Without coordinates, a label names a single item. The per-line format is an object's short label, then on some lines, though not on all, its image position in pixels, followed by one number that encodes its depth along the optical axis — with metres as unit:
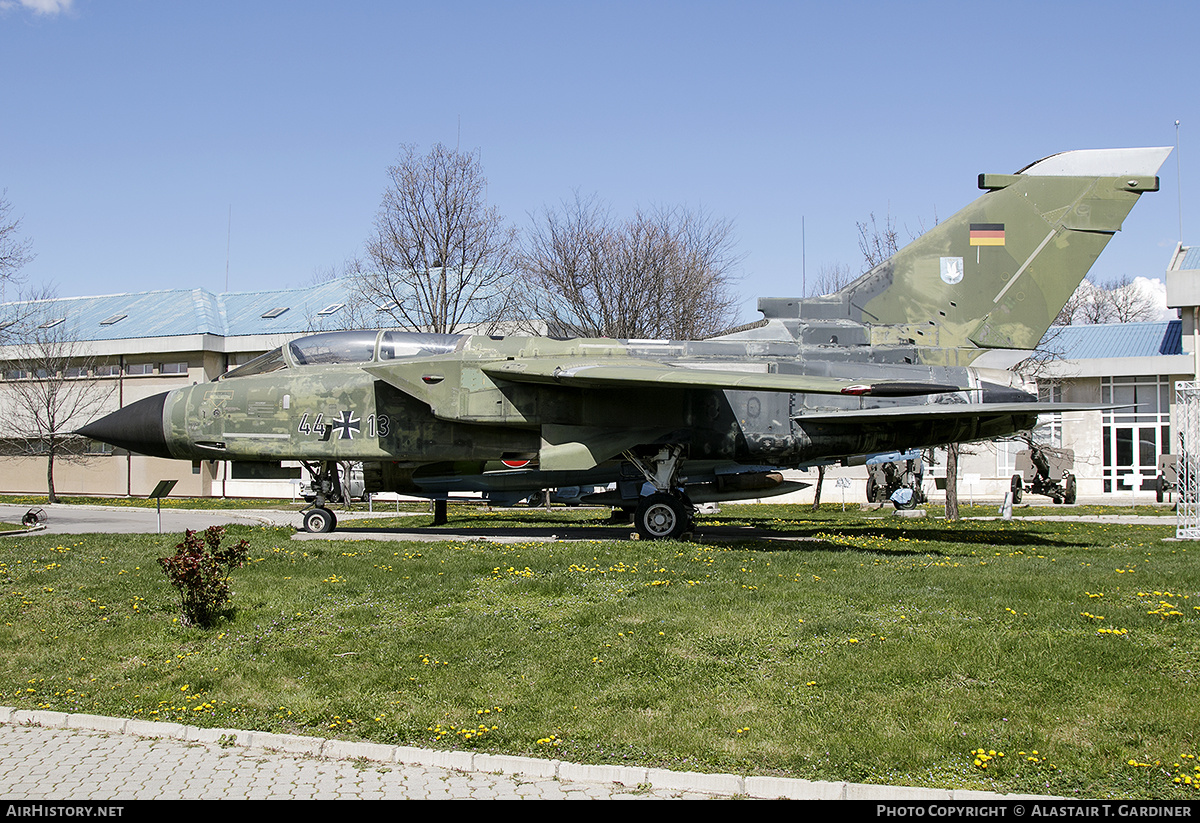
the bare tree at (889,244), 27.59
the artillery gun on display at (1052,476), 31.80
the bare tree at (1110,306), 70.50
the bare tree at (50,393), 38.25
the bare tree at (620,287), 32.31
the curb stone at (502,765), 5.12
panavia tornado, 14.36
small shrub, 8.86
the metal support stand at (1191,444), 16.23
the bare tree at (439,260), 30.98
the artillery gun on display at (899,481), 25.42
